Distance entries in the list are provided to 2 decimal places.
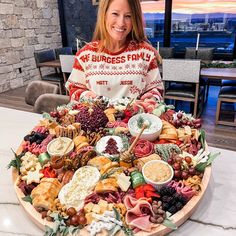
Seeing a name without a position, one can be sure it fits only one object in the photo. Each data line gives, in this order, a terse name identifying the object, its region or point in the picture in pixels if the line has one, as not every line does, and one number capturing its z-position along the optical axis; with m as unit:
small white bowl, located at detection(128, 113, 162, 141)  0.95
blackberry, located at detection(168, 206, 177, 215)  0.70
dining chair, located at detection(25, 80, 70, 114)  1.68
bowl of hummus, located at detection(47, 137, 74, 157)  0.90
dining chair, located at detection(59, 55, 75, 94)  3.72
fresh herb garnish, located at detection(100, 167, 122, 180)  0.78
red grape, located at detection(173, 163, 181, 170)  0.80
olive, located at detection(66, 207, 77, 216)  0.68
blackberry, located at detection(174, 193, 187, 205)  0.71
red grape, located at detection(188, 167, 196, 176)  0.81
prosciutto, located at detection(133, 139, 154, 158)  0.87
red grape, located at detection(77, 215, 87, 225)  0.66
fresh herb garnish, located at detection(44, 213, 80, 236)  0.64
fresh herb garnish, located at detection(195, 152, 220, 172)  0.83
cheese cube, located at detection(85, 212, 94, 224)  0.67
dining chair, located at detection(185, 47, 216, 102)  3.91
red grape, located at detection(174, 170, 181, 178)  0.79
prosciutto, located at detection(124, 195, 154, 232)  0.66
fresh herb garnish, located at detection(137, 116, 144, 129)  1.00
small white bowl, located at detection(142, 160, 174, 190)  0.75
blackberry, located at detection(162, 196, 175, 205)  0.71
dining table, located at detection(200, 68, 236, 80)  2.90
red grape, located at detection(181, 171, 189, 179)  0.79
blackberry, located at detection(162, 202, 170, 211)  0.70
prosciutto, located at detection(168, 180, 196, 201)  0.73
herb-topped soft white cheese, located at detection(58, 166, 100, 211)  0.72
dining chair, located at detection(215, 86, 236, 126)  3.03
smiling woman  1.36
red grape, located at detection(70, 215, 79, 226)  0.66
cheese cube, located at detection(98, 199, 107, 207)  0.70
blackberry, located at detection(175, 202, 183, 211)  0.70
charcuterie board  0.70
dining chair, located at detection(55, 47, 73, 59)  4.74
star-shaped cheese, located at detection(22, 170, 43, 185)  0.81
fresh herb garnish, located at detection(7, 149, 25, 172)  0.91
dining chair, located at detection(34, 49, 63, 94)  4.13
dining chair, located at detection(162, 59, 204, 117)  3.01
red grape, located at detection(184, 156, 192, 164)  0.83
